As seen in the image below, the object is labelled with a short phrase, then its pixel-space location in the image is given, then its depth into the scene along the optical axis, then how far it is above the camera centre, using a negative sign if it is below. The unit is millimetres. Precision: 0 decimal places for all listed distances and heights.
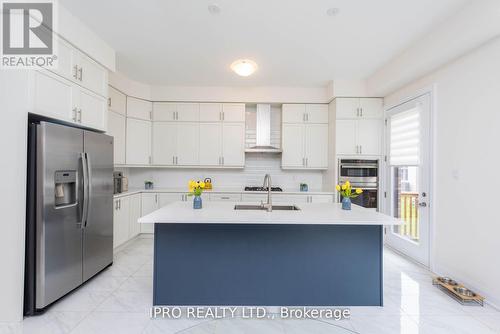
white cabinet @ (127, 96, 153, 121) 4066 +1055
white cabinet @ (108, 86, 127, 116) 3589 +1058
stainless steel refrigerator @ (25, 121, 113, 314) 1951 -413
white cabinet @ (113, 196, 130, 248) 3344 -803
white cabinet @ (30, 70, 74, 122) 2006 +650
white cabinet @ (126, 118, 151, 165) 4055 +447
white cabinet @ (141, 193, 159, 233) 4113 -675
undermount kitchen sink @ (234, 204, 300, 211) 2523 -434
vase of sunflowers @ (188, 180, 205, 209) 2230 -254
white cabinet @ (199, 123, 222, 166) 4445 +448
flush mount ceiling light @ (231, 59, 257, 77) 2758 +1212
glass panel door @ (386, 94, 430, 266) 3051 -88
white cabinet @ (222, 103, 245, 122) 4438 +1096
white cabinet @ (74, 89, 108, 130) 2529 +664
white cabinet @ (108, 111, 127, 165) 3627 +561
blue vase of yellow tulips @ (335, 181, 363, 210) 2287 -260
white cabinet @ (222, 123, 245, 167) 4449 +413
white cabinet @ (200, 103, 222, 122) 4434 +1016
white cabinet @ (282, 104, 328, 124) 4430 +1047
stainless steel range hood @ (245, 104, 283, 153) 4488 +752
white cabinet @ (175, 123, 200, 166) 4430 +461
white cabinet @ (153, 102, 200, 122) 4406 +1051
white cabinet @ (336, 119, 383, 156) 4062 +567
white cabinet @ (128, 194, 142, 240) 3791 -799
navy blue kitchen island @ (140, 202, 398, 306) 2104 -872
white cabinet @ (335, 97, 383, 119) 4055 +1052
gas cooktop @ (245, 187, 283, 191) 4425 -397
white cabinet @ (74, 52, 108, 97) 2502 +1059
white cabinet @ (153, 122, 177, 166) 4395 +472
